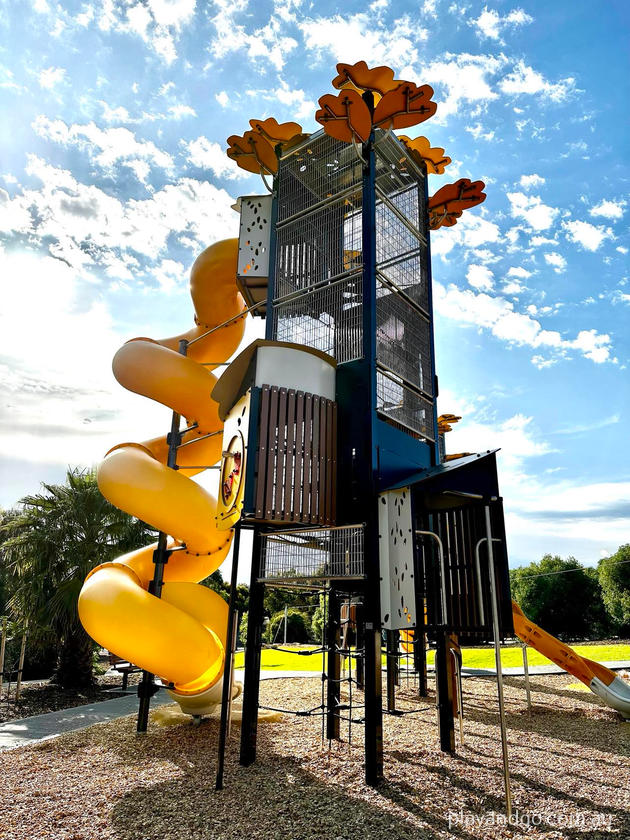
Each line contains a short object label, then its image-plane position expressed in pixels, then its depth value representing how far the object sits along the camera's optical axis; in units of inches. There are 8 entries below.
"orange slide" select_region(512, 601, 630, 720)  430.3
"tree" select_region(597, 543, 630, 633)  1248.8
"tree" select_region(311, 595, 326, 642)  1077.1
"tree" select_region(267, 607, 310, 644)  1086.5
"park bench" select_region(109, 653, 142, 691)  791.2
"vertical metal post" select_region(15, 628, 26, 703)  496.6
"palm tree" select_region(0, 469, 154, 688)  537.0
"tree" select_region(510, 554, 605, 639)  1364.4
